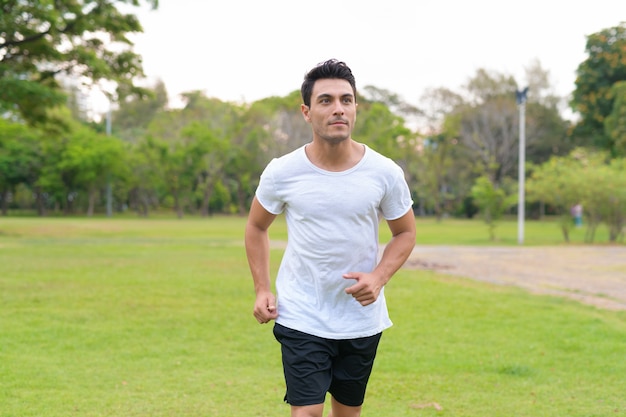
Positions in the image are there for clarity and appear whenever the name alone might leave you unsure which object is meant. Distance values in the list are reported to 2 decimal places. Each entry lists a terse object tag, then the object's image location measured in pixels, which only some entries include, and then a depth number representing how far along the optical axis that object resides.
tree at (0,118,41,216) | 54.38
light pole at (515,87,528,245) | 24.55
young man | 3.20
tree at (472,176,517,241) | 28.97
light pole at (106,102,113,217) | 57.25
